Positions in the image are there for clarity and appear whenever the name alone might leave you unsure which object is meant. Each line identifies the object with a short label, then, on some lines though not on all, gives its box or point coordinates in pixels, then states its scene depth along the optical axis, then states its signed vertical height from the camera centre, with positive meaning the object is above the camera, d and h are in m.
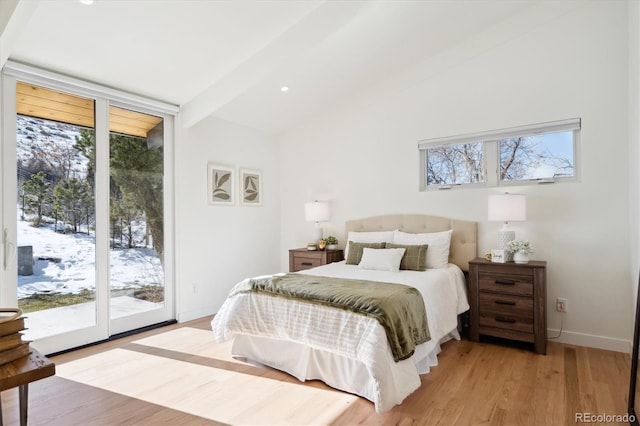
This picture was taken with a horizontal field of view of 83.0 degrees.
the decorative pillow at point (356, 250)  3.99 -0.43
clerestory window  3.46 +0.57
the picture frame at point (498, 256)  3.37 -0.42
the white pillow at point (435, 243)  3.68 -0.33
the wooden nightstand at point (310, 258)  4.53 -0.58
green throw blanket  2.29 -0.60
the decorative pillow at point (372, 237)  4.14 -0.29
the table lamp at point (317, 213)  4.80 -0.01
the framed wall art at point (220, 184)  4.46 +0.36
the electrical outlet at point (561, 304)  3.39 -0.88
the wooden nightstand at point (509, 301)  3.11 -0.80
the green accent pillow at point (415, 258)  3.57 -0.46
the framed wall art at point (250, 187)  4.89 +0.35
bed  2.22 -0.87
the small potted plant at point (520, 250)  3.29 -0.35
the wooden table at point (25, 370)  1.20 -0.54
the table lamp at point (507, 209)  3.30 +0.02
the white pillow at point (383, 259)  3.57 -0.48
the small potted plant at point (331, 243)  4.77 -0.41
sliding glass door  3.00 +0.00
